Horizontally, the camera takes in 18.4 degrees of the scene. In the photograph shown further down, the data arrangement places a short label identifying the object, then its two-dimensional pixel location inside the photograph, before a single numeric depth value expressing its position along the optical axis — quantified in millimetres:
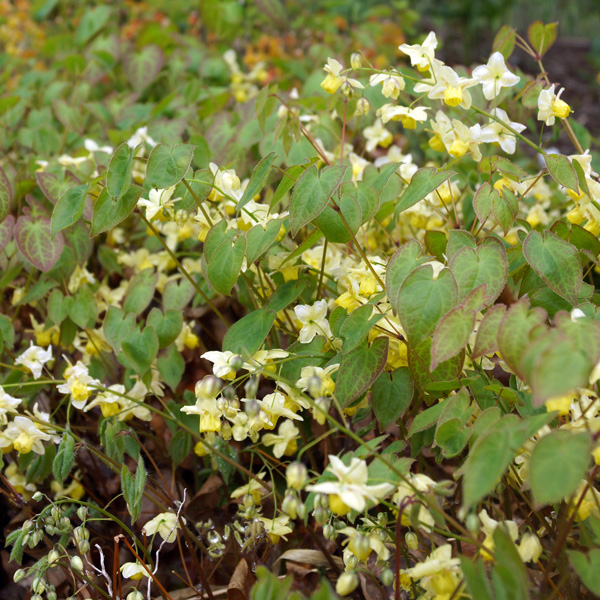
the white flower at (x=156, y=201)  786
